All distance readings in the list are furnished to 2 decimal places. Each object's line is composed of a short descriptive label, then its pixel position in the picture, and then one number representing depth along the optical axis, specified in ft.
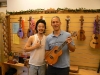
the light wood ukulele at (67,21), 8.40
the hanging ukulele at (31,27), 9.12
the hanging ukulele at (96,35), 7.74
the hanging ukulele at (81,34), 8.11
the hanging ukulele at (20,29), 9.59
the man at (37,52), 6.55
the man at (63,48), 5.92
